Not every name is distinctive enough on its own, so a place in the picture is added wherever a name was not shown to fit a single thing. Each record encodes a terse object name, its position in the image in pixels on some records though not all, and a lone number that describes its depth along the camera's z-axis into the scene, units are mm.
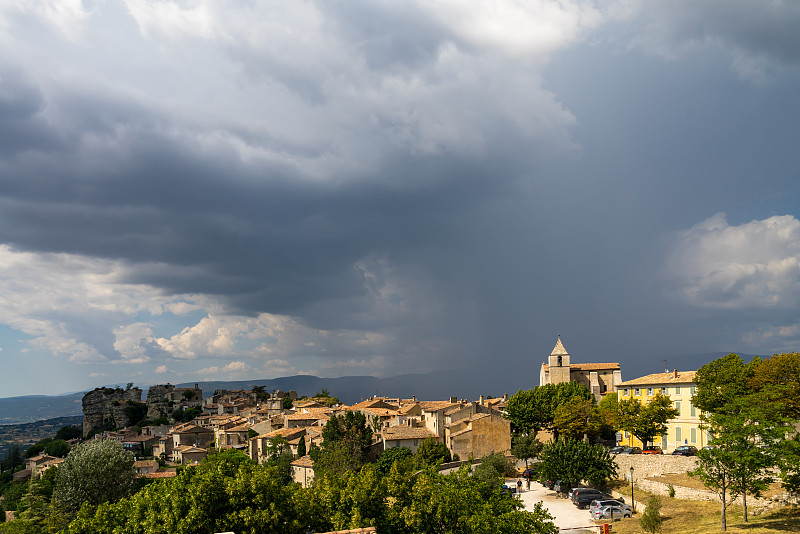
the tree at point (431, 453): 65625
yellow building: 67694
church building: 102400
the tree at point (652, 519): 36625
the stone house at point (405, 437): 71438
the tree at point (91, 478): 59656
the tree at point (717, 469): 35125
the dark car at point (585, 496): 48219
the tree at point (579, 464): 51719
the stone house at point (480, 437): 71250
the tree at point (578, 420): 66812
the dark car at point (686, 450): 58938
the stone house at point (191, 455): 96562
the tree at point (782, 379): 49719
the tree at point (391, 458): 65812
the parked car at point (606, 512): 43875
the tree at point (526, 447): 67938
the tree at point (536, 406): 77438
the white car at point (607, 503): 44781
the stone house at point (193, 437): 105156
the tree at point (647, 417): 62531
